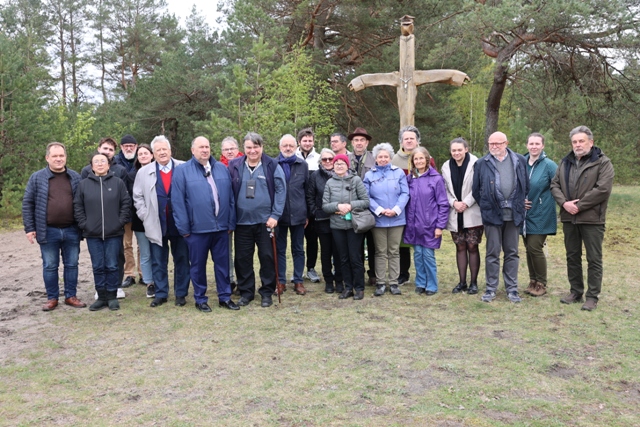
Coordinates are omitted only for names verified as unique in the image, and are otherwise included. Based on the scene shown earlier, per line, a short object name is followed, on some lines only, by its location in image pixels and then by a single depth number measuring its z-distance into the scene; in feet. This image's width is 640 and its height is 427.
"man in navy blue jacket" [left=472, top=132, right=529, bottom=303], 18.86
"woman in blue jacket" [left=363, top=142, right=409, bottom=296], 20.34
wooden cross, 26.86
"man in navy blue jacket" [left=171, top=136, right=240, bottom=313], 18.34
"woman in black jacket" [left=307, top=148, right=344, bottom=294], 20.66
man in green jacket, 17.80
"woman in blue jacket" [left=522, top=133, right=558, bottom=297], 19.44
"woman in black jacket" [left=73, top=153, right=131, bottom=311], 18.76
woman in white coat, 19.92
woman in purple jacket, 20.34
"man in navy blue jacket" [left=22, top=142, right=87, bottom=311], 18.56
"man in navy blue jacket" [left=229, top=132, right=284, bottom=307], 18.88
